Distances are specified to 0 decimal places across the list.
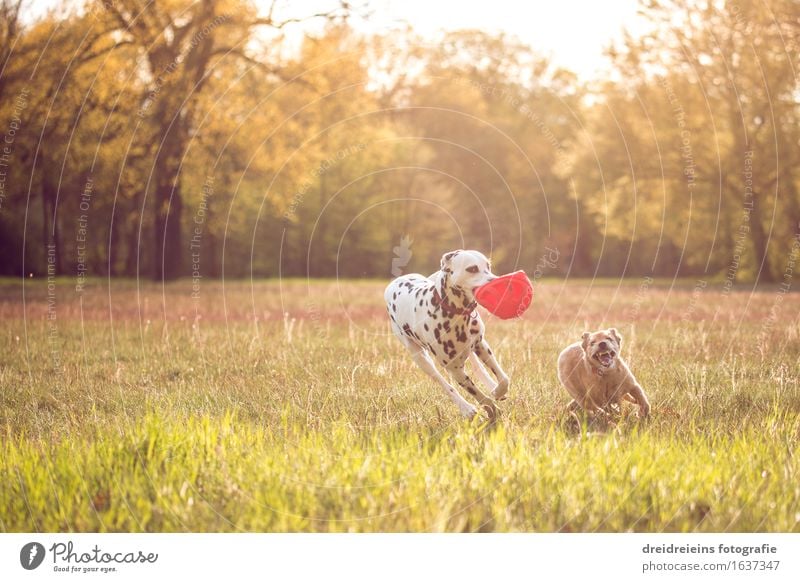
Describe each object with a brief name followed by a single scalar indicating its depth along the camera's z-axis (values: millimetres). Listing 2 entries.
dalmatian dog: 7027
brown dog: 7023
